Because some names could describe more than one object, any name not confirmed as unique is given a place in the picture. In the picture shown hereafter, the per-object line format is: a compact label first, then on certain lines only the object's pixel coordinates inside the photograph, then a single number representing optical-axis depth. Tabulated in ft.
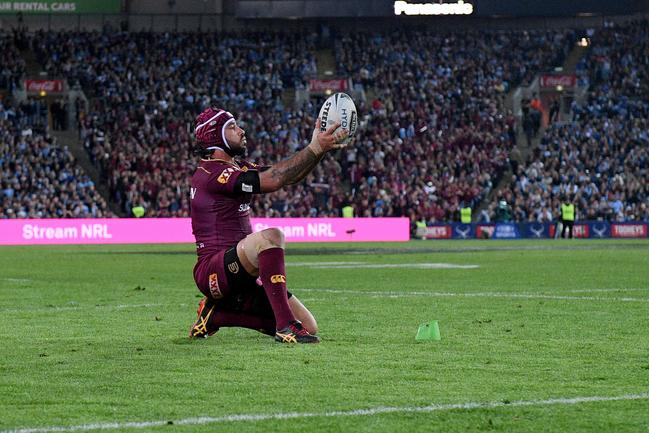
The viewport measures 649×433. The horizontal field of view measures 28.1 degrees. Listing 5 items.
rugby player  36.55
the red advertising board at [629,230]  176.24
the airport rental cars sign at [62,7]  201.87
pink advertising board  146.90
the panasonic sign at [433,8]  201.16
